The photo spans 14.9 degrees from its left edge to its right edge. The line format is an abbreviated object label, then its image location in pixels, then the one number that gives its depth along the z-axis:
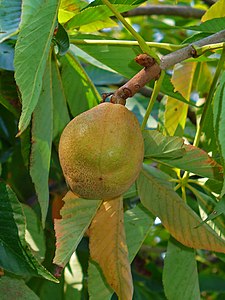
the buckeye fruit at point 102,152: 0.48
